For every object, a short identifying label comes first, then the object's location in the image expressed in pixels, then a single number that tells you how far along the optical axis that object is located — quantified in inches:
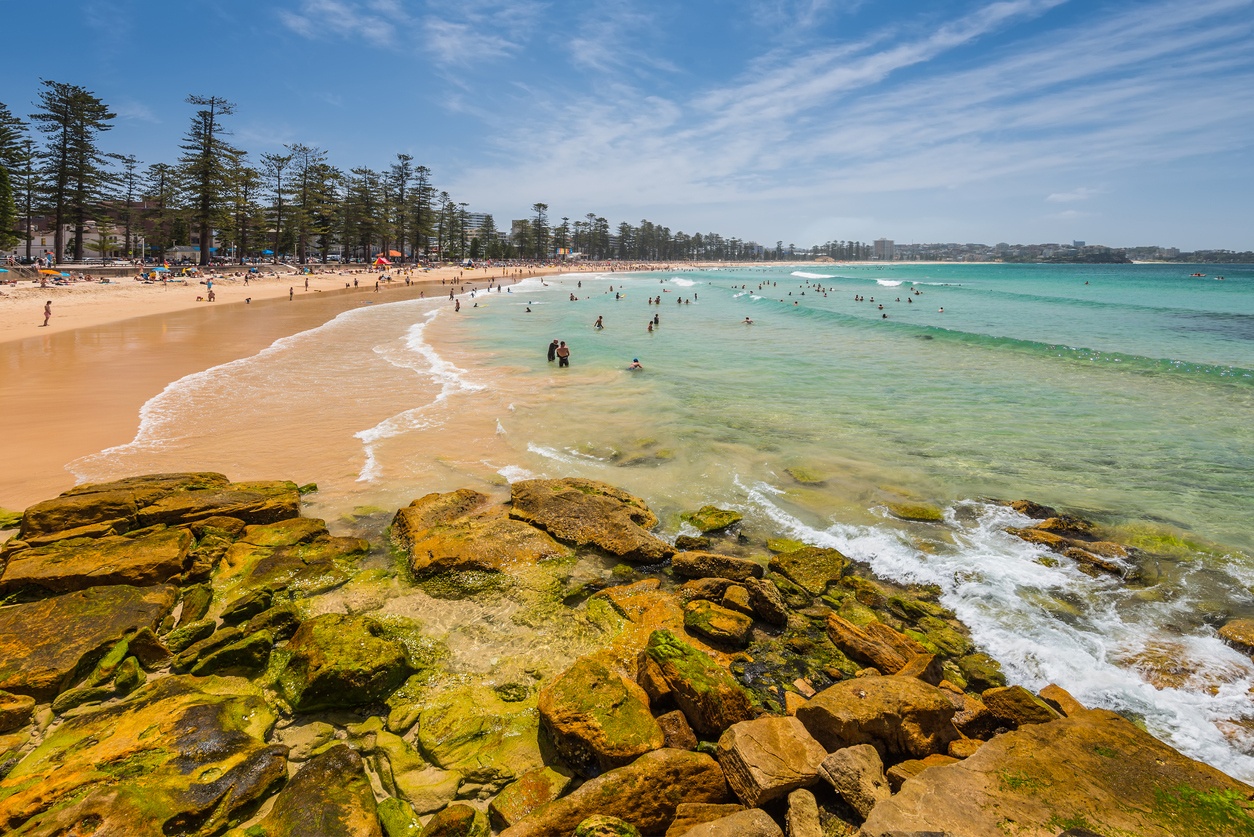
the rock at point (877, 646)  206.8
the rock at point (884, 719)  156.9
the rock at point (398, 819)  134.7
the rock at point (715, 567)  258.1
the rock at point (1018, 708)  176.2
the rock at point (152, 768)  123.5
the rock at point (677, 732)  159.6
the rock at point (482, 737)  154.6
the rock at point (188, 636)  197.0
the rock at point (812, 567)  264.1
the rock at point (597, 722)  152.1
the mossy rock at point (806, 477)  396.8
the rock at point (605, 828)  122.5
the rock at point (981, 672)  205.5
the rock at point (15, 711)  156.6
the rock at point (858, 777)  133.8
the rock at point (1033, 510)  344.2
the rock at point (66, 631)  169.9
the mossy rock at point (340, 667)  172.2
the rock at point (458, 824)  134.5
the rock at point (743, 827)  121.2
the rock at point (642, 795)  130.0
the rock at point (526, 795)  138.4
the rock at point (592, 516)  283.4
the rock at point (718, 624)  213.5
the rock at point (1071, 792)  122.3
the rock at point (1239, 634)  227.0
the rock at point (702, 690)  163.6
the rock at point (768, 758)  136.9
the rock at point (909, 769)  143.9
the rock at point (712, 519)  322.3
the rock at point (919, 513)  340.2
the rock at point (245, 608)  211.5
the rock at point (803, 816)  125.3
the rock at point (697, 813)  133.8
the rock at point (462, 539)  257.3
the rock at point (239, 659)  186.5
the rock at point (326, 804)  128.5
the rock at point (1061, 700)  188.5
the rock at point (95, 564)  216.8
